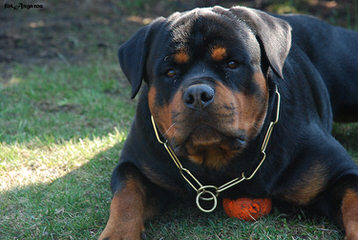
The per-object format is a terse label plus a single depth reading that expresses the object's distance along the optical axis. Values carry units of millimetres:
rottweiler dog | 2287
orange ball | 2543
